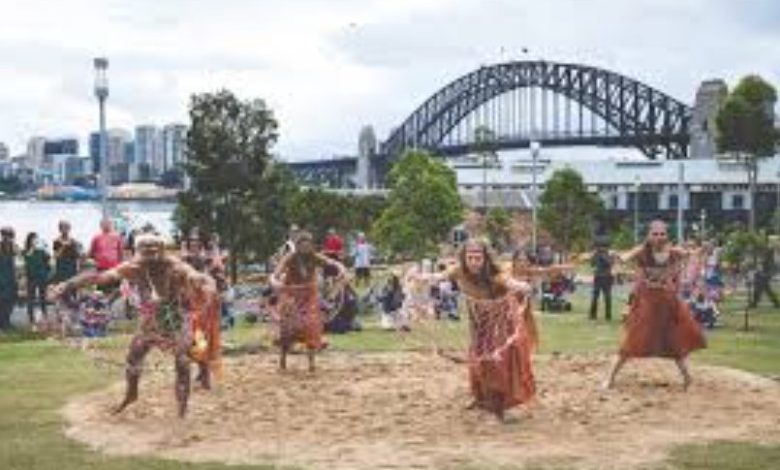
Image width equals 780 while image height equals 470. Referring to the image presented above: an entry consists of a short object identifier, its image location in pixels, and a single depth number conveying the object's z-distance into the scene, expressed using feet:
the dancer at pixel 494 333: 48.29
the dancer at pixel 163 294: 47.14
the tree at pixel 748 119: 165.27
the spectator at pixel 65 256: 83.35
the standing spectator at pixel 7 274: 83.30
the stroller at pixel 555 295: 106.63
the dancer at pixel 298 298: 61.87
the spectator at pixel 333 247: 98.48
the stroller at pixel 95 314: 76.33
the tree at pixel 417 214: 224.53
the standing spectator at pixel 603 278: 98.17
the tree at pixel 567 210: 260.42
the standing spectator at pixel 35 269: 84.89
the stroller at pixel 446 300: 91.26
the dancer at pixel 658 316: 55.42
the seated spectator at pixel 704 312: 89.76
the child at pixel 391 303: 87.04
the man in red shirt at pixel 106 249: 83.46
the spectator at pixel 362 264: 127.24
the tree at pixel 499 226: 239.71
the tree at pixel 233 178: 125.29
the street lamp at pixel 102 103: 117.08
